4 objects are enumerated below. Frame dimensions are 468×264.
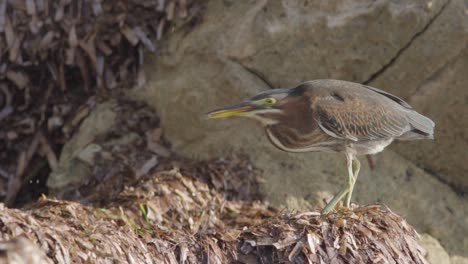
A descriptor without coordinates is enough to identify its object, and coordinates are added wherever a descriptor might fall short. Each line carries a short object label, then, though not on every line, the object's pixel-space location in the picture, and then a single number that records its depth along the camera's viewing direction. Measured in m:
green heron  9.94
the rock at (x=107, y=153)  11.86
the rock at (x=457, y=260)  11.87
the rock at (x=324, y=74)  11.65
